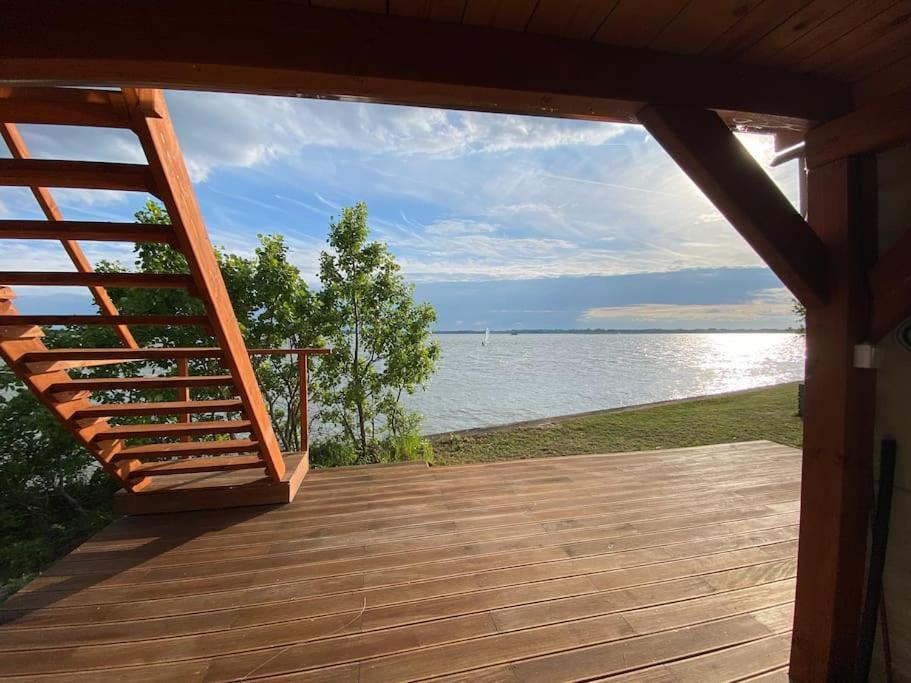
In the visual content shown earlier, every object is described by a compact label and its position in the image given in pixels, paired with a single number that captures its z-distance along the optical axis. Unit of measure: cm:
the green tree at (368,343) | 447
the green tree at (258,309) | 347
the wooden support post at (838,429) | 116
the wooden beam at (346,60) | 85
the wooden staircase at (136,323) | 124
